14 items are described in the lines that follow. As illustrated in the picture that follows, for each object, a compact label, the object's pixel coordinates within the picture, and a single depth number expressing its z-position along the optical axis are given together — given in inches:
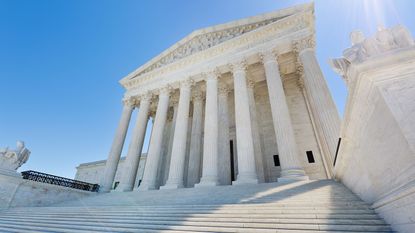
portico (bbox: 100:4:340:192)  473.4
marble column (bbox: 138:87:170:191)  575.4
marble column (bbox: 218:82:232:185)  534.8
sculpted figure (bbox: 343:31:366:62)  125.9
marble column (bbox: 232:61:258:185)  449.0
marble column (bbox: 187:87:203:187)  599.8
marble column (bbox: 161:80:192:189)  535.5
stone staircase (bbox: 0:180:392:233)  171.2
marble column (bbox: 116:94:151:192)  614.9
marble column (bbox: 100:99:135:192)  640.3
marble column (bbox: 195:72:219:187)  489.7
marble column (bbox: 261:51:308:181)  408.5
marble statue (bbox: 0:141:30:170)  496.1
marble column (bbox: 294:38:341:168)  411.2
